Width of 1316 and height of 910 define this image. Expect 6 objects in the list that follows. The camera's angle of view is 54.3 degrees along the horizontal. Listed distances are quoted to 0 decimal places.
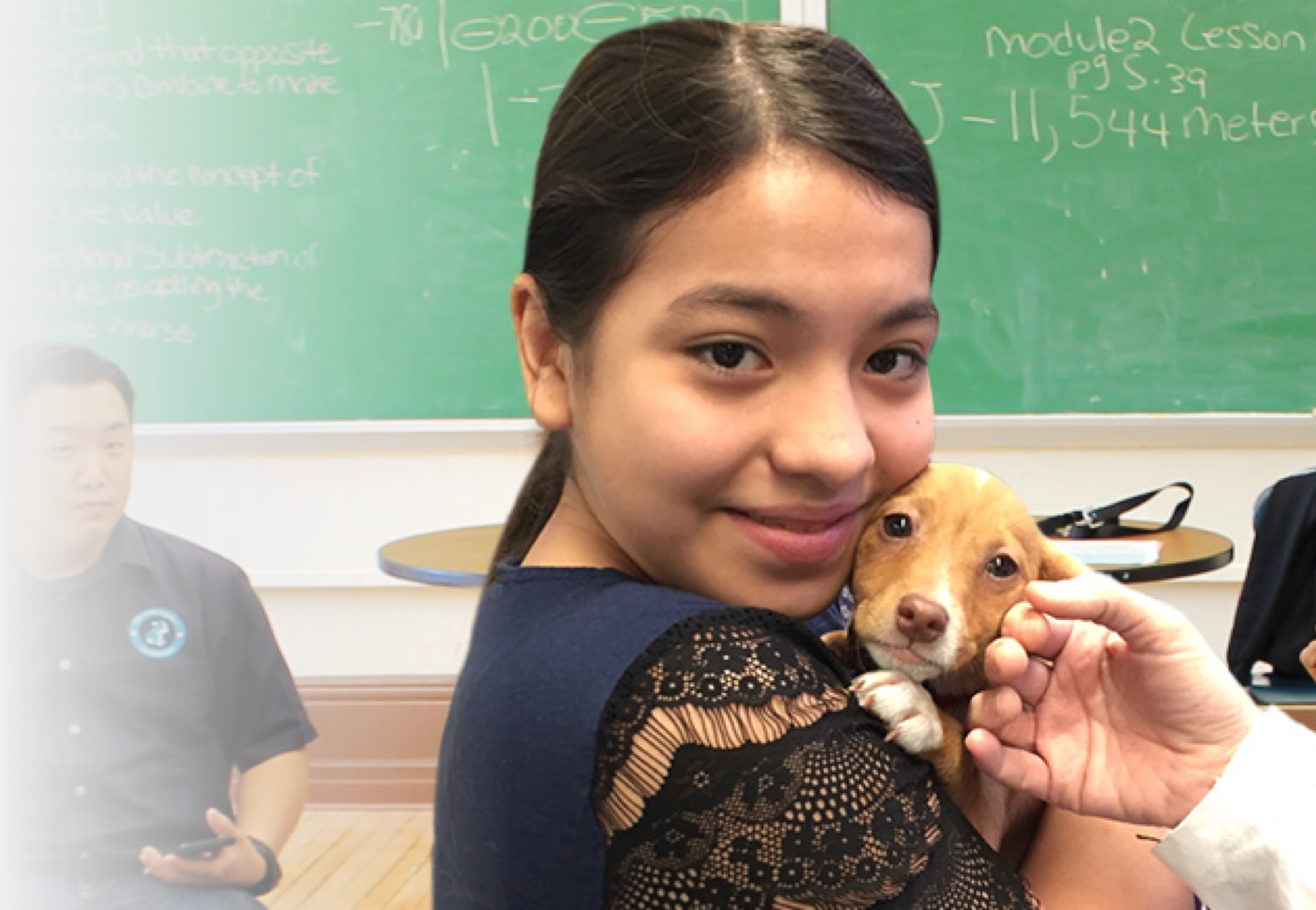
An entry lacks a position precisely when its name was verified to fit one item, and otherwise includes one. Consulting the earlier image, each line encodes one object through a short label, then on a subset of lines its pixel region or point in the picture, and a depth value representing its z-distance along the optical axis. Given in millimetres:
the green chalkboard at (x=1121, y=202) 3600
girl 689
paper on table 2357
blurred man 2195
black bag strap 2586
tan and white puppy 883
